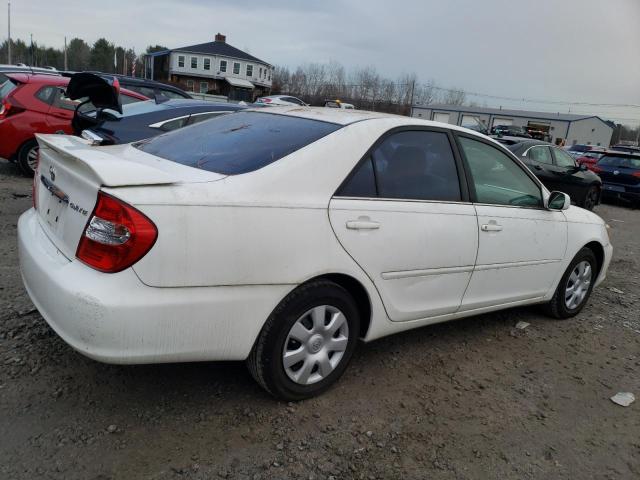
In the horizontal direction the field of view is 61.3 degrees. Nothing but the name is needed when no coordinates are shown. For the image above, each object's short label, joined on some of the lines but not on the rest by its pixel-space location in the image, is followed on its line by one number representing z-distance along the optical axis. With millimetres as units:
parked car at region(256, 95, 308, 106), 24209
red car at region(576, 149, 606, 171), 21333
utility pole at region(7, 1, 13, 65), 59269
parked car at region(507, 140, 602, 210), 11234
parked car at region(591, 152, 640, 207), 14648
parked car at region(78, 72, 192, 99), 11492
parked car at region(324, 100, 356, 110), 17775
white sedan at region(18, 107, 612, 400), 2348
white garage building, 64875
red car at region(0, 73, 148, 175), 8164
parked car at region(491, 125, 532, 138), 35819
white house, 65875
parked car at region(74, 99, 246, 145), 6613
